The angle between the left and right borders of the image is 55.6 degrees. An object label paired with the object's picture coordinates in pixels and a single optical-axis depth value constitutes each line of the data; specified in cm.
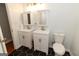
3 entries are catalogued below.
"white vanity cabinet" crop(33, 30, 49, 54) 190
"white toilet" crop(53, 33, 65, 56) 162
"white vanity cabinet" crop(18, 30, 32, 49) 215
